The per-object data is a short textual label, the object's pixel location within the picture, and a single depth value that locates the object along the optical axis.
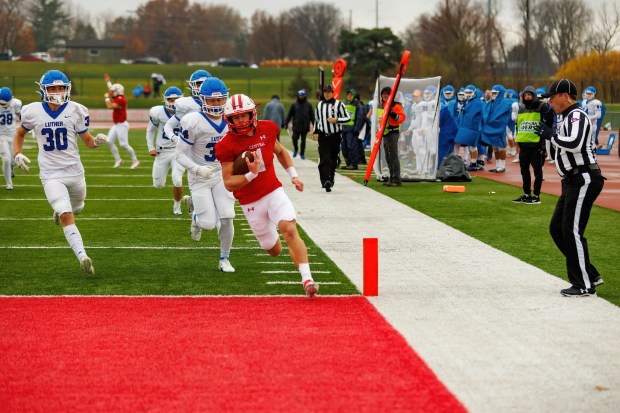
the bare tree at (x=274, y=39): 132.75
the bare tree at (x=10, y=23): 122.00
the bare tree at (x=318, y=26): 139.62
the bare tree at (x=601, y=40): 70.44
